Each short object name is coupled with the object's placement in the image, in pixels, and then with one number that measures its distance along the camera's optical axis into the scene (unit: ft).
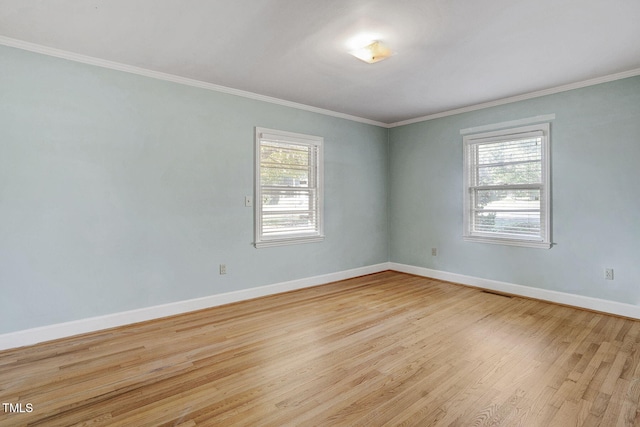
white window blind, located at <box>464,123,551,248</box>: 13.35
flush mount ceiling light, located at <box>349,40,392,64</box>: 9.09
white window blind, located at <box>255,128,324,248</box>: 13.94
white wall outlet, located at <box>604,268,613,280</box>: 11.77
